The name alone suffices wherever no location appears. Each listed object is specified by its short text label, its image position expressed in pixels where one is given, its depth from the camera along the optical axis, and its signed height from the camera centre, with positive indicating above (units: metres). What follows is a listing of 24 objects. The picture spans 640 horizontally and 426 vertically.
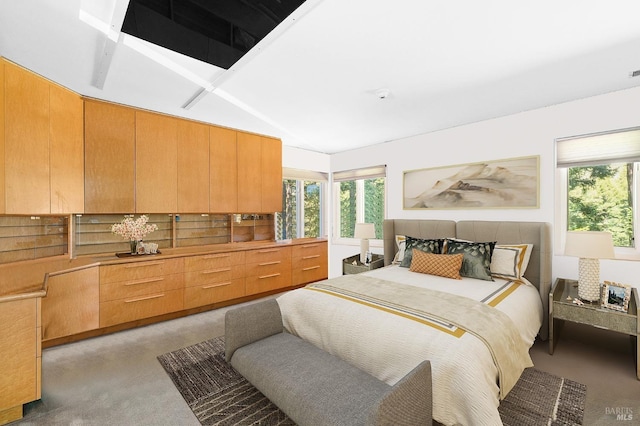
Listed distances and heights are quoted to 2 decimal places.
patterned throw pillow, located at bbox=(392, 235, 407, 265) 3.72 -0.46
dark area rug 1.80 -1.28
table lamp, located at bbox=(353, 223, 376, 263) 4.29 -0.29
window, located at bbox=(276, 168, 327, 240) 5.27 +0.21
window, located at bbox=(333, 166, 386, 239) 4.91 +0.31
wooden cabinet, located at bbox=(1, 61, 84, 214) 2.30 +0.65
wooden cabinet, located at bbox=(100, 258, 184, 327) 2.98 -0.80
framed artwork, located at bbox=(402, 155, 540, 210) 3.26 +0.36
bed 1.48 -0.72
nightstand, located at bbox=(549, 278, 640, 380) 2.17 -0.83
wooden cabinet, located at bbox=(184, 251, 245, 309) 3.52 -0.80
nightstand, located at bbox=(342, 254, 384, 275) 4.11 -0.73
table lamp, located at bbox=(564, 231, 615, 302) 2.42 -0.36
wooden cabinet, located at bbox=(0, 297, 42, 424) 1.77 -0.87
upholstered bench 1.26 -0.94
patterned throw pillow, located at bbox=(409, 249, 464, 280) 2.93 -0.53
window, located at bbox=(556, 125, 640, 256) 2.79 +0.29
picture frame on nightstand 2.28 -0.71
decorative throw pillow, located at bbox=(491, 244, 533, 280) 2.92 -0.50
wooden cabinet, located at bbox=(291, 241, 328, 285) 4.64 -0.80
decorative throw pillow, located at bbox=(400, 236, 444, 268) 3.35 -0.39
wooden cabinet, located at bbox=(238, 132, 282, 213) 4.27 +0.66
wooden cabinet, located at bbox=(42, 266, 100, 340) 2.63 -0.82
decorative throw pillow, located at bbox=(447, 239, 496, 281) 2.90 -0.47
